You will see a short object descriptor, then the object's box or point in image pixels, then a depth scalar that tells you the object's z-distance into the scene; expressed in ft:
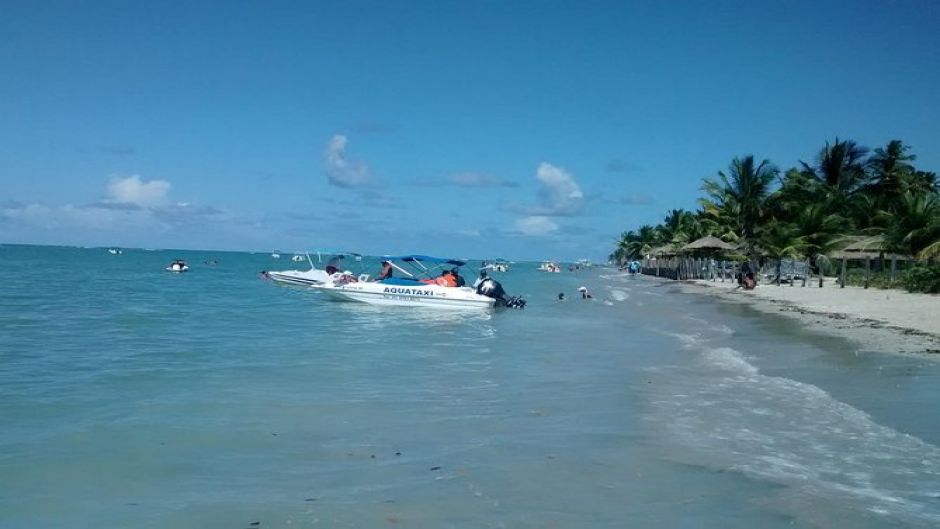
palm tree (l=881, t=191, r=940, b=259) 100.01
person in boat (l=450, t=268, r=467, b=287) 97.28
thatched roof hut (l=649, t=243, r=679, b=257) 198.00
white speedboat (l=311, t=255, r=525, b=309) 92.27
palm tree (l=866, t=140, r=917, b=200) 164.25
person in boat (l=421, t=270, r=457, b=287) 95.55
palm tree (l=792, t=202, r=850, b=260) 138.72
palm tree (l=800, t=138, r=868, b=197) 174.91
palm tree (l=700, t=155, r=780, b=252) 167.22
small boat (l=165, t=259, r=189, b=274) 228.43
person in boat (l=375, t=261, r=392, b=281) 100.78
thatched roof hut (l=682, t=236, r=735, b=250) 158.97
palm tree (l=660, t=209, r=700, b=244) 215.80
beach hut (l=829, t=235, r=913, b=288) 109.70
